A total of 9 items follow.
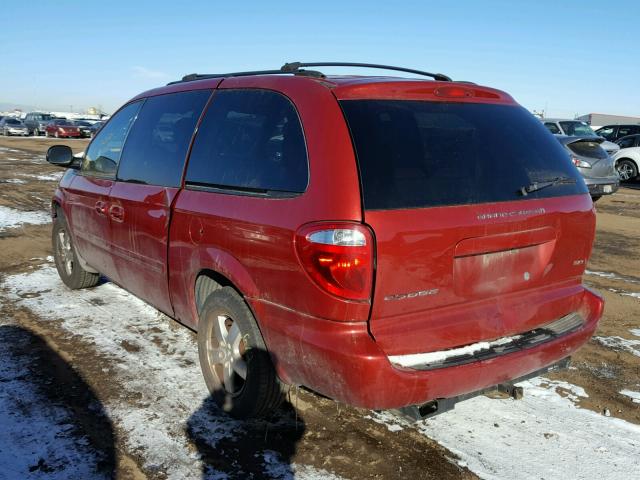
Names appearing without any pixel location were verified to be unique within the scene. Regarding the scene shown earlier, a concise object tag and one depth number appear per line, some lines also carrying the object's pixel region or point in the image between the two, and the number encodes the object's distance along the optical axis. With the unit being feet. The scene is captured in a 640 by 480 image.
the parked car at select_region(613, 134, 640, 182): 56.18
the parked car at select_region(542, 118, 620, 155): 54.95
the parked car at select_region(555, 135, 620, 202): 39.24
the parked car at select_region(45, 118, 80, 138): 137.49
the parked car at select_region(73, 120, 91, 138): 142.92
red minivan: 8.07
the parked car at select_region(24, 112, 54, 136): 151.64
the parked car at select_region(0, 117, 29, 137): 143.54
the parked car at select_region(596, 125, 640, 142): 68.32
